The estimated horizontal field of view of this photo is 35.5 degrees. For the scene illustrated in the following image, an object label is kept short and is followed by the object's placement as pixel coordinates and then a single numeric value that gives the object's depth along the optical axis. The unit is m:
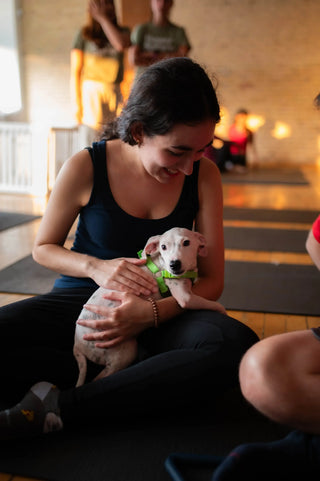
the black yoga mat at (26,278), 2.51
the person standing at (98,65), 3.82
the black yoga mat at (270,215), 4.59
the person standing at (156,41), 4.24
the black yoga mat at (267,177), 7.72
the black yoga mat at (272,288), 2.36
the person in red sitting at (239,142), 9.59
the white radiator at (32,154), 5.70
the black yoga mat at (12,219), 4.11
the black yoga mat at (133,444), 1.15
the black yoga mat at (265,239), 3.56
